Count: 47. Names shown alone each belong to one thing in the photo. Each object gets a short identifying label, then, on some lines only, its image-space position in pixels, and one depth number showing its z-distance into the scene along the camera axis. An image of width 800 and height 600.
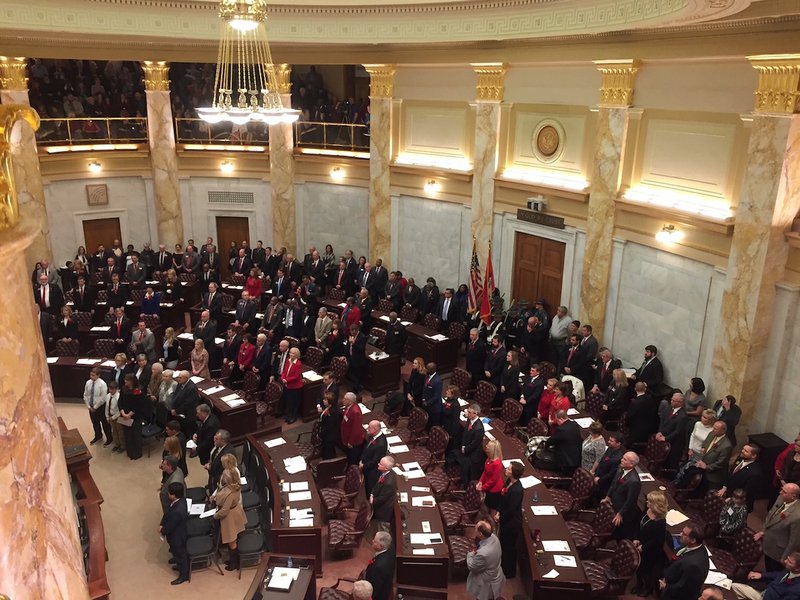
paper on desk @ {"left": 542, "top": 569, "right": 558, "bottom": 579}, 6.99
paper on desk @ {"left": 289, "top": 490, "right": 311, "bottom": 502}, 8.39
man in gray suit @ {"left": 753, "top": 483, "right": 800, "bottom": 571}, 7.45
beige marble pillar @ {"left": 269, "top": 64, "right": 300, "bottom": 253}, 18.72
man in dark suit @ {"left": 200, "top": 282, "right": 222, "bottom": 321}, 15.06
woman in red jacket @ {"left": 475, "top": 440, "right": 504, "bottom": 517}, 8.23
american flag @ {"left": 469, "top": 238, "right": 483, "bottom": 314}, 14.55
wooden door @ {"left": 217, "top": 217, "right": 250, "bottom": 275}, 20.31
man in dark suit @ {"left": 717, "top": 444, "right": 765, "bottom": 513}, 8.30
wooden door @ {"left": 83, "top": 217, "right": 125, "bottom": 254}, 19.25
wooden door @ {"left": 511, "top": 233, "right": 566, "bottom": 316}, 14.34
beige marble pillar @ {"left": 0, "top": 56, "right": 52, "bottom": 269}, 15.78
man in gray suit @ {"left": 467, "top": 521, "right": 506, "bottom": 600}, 6.79
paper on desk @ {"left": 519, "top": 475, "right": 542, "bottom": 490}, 8.72
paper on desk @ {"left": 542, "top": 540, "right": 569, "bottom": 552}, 7.45
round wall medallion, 14.11
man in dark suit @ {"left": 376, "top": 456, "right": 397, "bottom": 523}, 7.94
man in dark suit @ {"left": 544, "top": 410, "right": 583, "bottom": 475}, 9.27
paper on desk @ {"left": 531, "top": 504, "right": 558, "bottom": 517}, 8.05
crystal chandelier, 7.19
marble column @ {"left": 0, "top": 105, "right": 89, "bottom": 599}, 2.49
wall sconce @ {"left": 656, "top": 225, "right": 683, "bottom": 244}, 11.37
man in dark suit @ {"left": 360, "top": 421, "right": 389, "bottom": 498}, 8.98
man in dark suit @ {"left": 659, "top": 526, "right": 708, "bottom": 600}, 6.52
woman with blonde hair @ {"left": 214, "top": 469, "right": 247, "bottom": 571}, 7.86
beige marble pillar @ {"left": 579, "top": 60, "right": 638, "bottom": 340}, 12.16
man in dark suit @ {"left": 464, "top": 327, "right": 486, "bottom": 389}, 12.67
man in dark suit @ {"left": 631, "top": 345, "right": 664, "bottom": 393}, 11.59
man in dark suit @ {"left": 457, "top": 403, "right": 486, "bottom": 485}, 9.23
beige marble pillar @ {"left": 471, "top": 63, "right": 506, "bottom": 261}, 14.88
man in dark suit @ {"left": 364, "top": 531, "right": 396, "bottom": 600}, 6.71
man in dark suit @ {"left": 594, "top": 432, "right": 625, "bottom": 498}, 8.69
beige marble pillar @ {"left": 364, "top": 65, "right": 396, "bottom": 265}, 17.17
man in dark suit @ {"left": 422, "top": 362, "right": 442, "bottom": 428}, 10.75
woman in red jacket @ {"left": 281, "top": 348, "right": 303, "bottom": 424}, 11.60
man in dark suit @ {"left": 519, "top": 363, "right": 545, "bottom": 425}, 10.91
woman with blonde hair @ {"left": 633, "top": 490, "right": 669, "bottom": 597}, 7.16
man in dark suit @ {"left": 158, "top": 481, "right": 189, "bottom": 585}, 7.80
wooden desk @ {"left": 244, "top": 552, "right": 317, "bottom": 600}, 6.58
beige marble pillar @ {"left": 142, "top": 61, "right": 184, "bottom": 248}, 18.22
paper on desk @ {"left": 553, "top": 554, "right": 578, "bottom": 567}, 7.20
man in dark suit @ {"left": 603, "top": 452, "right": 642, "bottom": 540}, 7.88
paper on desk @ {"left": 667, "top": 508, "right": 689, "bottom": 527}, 8.28
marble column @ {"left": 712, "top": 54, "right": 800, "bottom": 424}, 9.20
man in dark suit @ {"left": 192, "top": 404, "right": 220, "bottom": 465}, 9.84
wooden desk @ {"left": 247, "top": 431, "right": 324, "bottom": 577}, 7.75
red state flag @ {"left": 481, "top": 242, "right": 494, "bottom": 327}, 14.12
